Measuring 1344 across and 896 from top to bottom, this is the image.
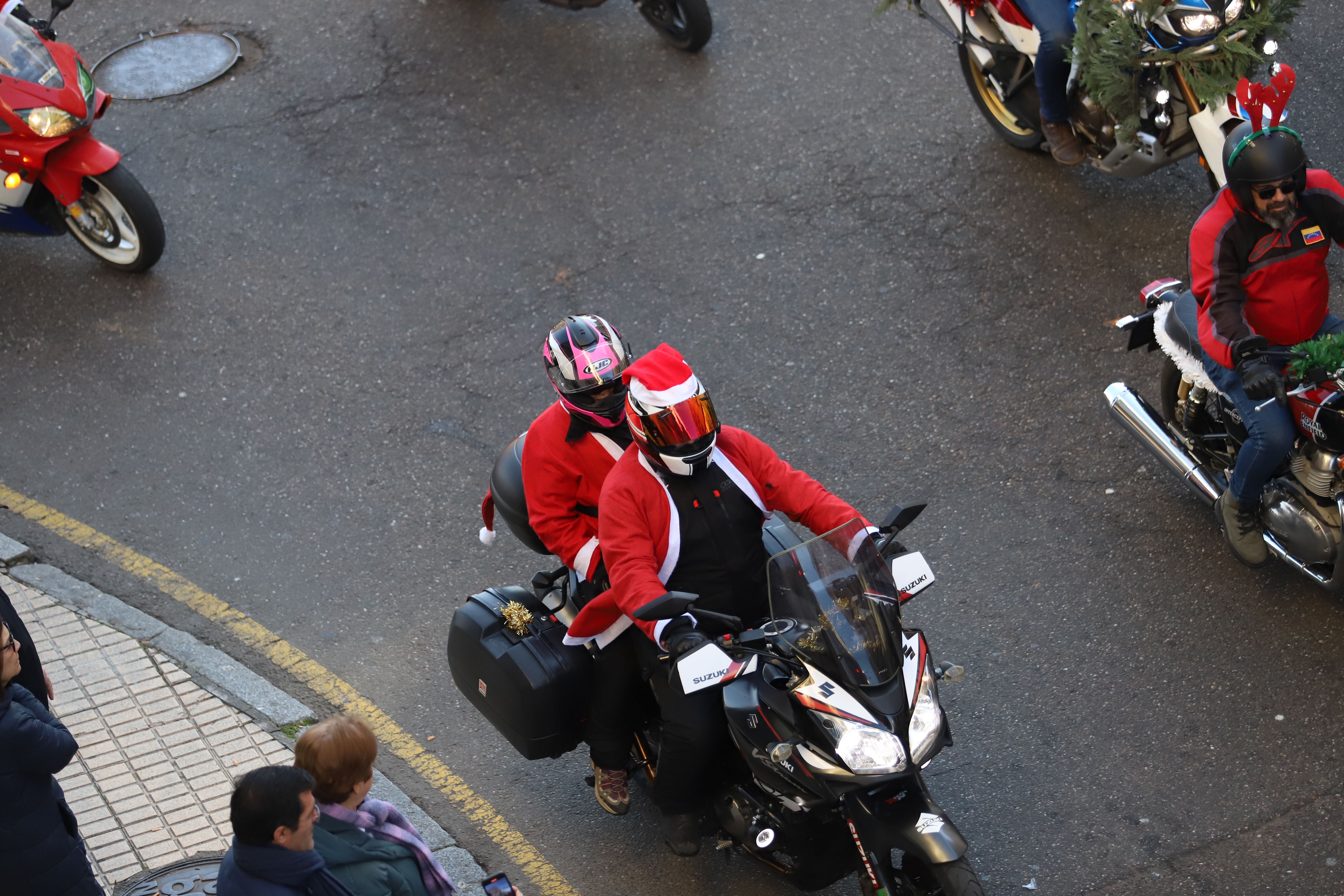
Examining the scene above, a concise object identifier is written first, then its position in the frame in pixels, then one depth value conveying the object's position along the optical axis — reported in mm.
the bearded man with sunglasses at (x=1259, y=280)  10961
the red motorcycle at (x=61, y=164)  16578
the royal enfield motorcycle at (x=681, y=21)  19578
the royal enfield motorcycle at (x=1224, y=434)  11047
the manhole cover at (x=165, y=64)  20812
